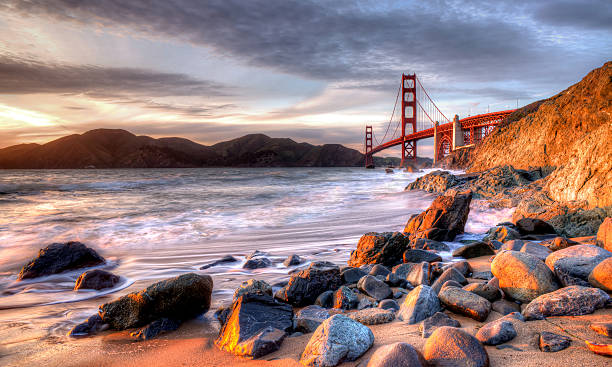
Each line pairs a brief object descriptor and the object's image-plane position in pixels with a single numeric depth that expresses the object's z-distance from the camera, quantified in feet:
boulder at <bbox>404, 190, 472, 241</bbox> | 15.84
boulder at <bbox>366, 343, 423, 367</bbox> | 4.40
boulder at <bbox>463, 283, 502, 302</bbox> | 6.82
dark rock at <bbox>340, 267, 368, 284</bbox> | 9.34
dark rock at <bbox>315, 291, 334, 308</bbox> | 8.11
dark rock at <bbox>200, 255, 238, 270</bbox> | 13.84
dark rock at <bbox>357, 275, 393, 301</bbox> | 8.04
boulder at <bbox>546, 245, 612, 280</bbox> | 6.71
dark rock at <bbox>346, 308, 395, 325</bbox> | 6.44
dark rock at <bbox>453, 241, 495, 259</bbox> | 11.57
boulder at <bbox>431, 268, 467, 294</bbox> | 7.98
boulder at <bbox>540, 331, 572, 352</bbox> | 4.61
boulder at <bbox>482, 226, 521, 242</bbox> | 13.72
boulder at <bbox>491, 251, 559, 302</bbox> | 6.61
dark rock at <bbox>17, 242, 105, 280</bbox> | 12.48
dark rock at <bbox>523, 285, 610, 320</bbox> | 5.52
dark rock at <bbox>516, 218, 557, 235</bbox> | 14.03
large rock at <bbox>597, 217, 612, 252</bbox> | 9.68
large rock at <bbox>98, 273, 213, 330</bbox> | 7.58
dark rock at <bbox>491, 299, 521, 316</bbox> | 6.30
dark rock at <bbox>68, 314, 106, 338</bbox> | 7.52
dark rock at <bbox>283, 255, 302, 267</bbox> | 13.32
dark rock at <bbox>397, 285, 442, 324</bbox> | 6.33
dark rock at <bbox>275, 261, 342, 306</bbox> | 8.37
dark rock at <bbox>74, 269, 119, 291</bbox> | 10.82
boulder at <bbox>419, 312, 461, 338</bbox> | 5.74
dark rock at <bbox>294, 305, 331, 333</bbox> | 6.58
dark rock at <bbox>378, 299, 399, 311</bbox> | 7.13
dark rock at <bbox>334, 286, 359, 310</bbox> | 7.75
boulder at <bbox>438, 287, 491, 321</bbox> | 6.16
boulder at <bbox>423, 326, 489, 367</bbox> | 4.44
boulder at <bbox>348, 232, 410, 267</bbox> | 11.56
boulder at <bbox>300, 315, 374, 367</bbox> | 5.11
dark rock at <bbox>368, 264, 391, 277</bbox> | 9.82
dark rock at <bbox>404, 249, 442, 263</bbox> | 11.29
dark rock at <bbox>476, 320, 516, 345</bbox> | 4.98
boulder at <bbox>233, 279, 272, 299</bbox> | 8.07
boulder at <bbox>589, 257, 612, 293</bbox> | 6.13
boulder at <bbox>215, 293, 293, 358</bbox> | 5.86
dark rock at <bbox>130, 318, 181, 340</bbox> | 7.15
